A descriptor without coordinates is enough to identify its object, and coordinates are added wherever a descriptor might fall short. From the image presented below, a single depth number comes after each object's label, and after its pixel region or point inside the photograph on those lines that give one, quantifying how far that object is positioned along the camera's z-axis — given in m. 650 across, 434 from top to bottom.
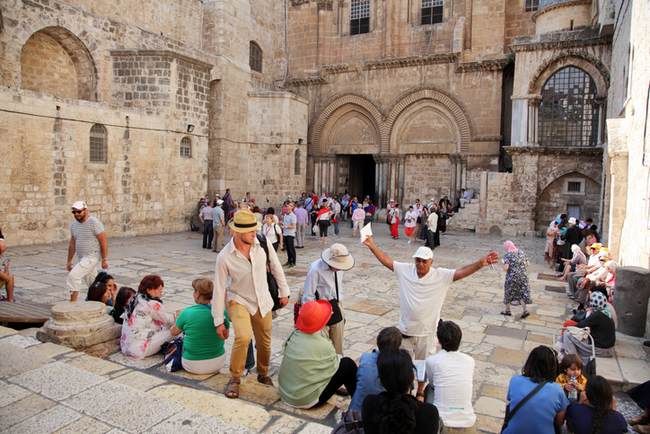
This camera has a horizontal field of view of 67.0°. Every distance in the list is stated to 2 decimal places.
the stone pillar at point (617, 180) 10.36
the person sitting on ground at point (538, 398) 3.26
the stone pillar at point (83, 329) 5.13
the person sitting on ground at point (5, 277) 6.86
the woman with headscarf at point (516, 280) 7.92
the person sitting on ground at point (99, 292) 6.02
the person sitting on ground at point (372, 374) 3.45
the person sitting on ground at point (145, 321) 5.14
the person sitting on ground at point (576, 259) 9.86
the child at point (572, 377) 4.28
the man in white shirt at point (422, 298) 4.37
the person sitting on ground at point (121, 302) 5.65
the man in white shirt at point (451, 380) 3.46
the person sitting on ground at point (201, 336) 4.67
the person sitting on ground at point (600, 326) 5.75
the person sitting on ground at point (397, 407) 2.68
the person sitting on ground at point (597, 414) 3.31
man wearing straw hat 4.31
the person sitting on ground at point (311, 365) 3.97
